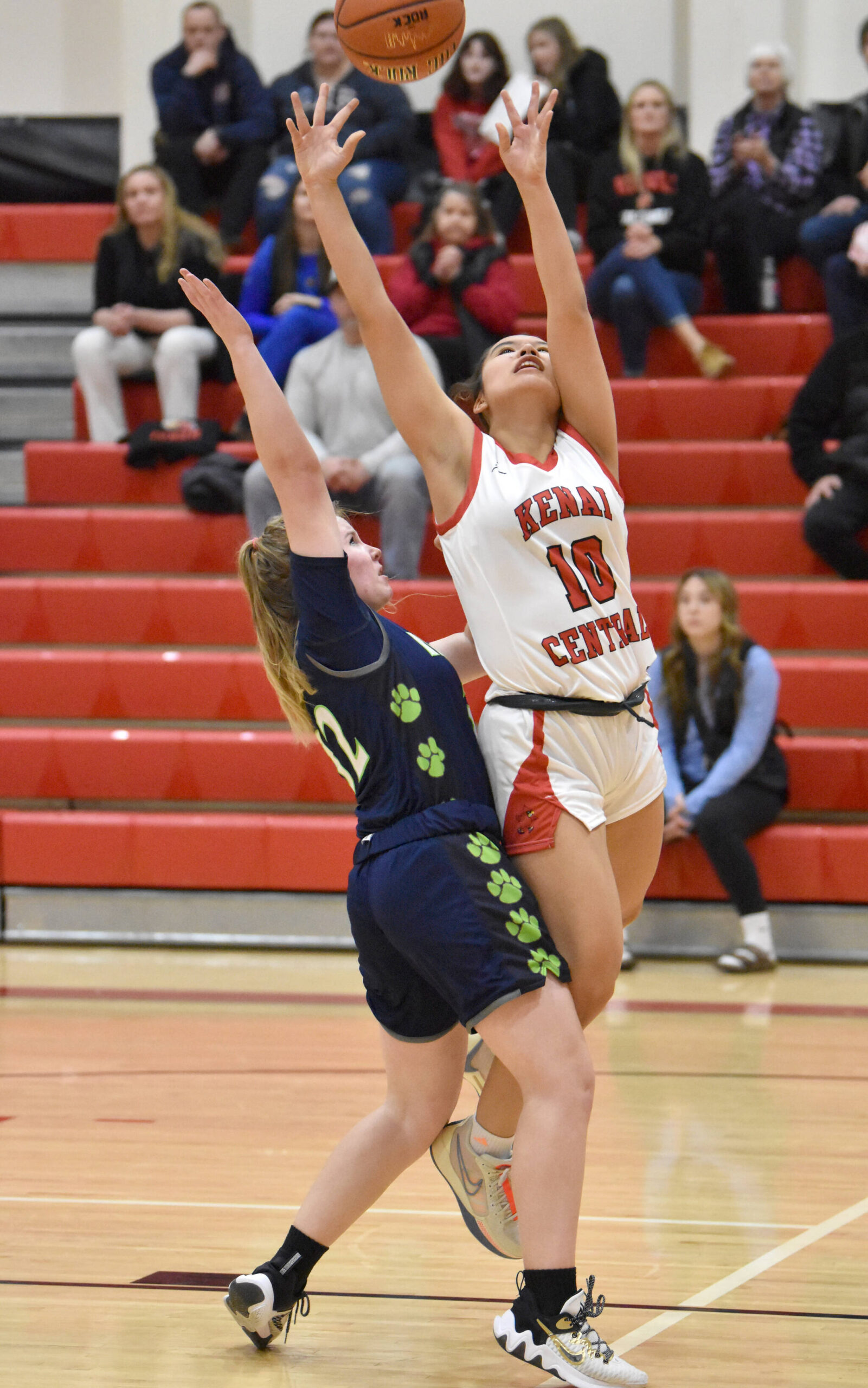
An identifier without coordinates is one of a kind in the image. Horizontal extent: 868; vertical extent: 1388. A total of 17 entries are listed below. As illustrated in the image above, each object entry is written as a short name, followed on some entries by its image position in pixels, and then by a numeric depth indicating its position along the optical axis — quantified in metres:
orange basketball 7.50
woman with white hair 16.53
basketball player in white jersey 5.15
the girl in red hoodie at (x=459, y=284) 15.17
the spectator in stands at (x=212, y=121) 18.22
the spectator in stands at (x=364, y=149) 17.09
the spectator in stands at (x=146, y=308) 16.14
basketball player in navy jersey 4.86
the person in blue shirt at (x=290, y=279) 15.86
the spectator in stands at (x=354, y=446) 14.09
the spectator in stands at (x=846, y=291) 15.43
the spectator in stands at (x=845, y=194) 15.98
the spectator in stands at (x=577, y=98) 17.98
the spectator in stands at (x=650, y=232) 16.00
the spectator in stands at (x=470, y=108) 17.89
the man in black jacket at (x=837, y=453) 13.95
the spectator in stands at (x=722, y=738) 11.98
